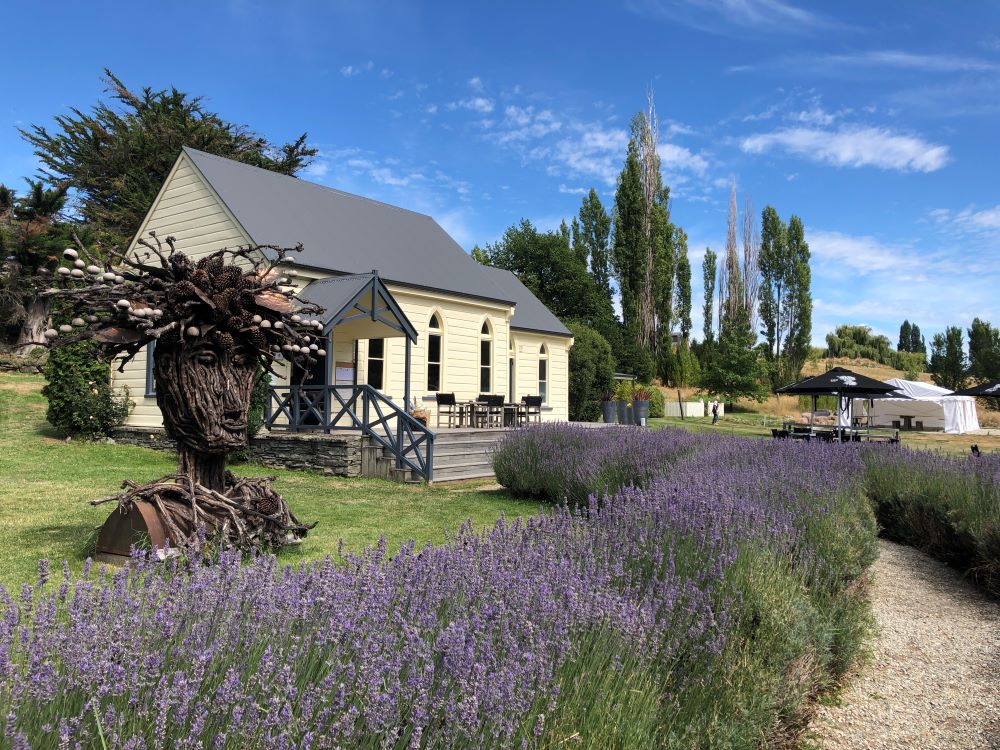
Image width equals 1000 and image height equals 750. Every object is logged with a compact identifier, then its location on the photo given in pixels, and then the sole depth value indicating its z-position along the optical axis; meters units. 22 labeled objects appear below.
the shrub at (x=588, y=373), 29.25
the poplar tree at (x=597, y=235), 48.44
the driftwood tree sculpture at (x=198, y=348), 5.54
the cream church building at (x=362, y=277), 15.39
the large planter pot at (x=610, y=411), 27.23
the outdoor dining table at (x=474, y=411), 17.34
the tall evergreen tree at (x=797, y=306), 50.66
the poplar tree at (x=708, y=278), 54.09
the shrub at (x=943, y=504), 6.53
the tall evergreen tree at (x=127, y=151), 28.05
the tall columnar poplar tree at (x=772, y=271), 52.50
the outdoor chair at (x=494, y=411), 17.36
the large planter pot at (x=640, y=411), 26.36
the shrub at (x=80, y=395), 15.34
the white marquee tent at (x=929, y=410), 34.97
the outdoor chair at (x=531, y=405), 19.06
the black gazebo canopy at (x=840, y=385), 18.47
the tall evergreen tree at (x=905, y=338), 93.56
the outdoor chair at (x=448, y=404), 16.83
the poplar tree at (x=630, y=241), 41.78
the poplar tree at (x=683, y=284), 50.16
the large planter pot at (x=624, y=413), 27.23
